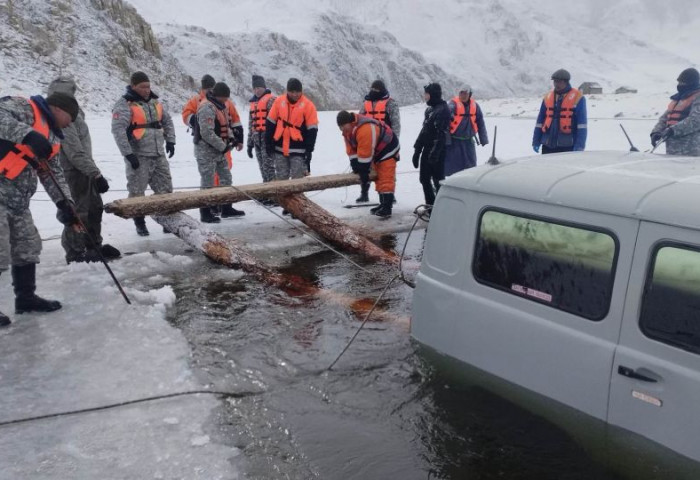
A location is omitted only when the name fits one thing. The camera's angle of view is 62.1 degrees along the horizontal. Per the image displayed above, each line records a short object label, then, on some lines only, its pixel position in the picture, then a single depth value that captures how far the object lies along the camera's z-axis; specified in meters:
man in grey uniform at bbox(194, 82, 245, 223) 9.02
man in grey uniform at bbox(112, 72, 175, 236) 8.02
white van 2.86
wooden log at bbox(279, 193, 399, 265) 7.93
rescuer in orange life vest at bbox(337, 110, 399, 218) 9.00
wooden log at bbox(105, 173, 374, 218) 7.23
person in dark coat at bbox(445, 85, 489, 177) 9.99
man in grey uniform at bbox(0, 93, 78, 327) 5.03
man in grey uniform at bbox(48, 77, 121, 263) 6.82
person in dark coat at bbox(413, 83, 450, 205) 9.35
